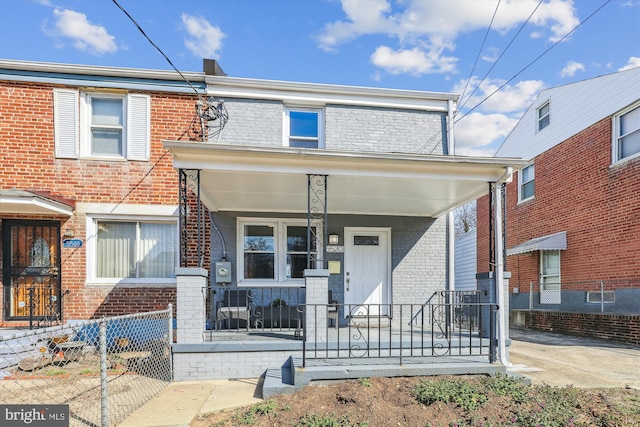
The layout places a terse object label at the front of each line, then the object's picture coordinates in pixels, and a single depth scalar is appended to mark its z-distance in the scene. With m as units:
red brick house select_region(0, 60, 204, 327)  7.39
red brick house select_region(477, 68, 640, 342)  8.56
